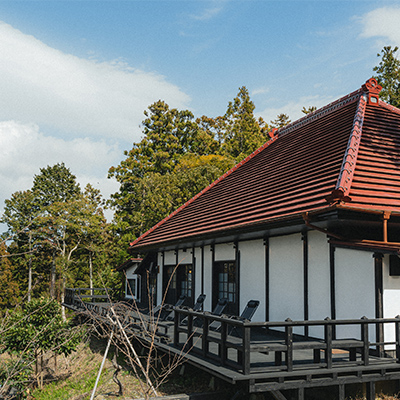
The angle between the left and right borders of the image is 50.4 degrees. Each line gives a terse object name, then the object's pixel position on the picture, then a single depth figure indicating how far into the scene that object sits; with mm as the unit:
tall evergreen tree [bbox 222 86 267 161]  34938
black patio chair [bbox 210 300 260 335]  9961
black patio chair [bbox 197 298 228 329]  10676
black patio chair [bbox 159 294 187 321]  13125
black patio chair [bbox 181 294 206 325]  12871
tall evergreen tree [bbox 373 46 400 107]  24281
